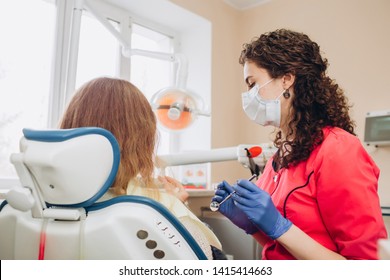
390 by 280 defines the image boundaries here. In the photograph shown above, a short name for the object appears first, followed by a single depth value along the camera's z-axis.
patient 0.91
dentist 0.93
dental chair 0.66
